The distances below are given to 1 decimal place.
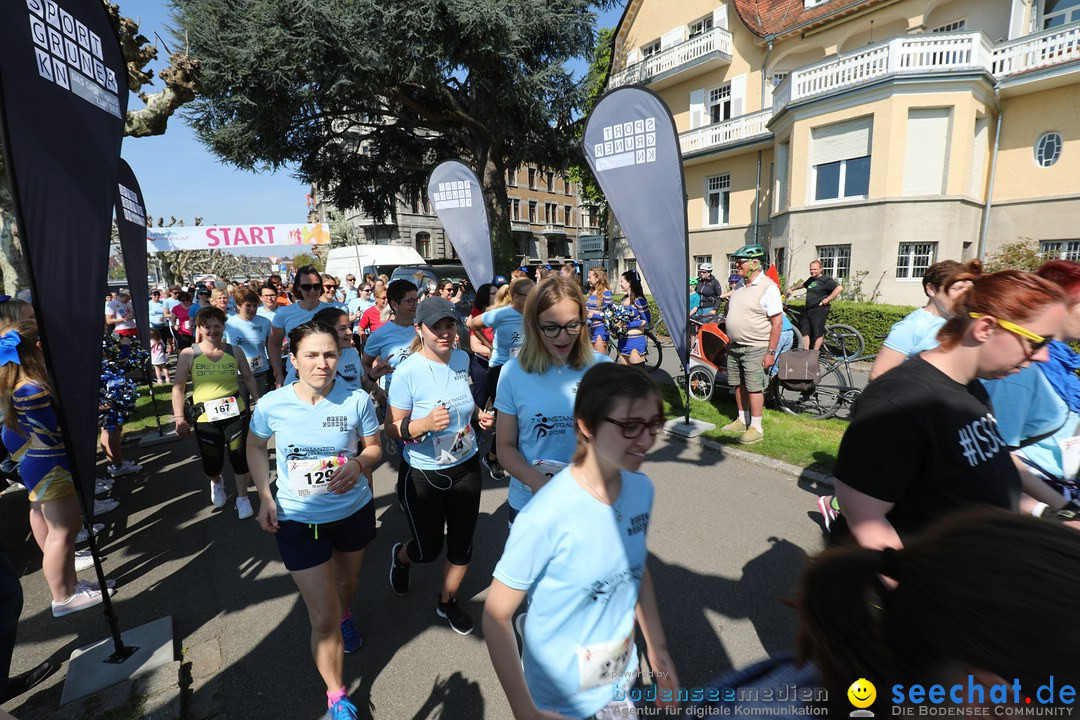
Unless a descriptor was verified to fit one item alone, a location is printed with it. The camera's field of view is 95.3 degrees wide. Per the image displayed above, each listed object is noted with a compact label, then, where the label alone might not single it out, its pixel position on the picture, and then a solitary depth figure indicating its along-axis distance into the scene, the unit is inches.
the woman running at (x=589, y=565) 60.3
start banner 708.7
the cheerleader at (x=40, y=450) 127.4
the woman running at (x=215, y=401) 180.2
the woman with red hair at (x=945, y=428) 67.3
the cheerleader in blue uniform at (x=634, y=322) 323.3
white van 850.8
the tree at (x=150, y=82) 351.3
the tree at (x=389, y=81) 574.9
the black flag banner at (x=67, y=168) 90.8
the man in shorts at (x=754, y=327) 230.1
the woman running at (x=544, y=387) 98.4
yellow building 564.1
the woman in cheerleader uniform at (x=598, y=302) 316.5
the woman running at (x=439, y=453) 116.6
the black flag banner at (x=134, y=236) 241.1
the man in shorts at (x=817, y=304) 392.2
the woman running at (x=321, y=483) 95.3
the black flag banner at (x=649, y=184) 225.0
